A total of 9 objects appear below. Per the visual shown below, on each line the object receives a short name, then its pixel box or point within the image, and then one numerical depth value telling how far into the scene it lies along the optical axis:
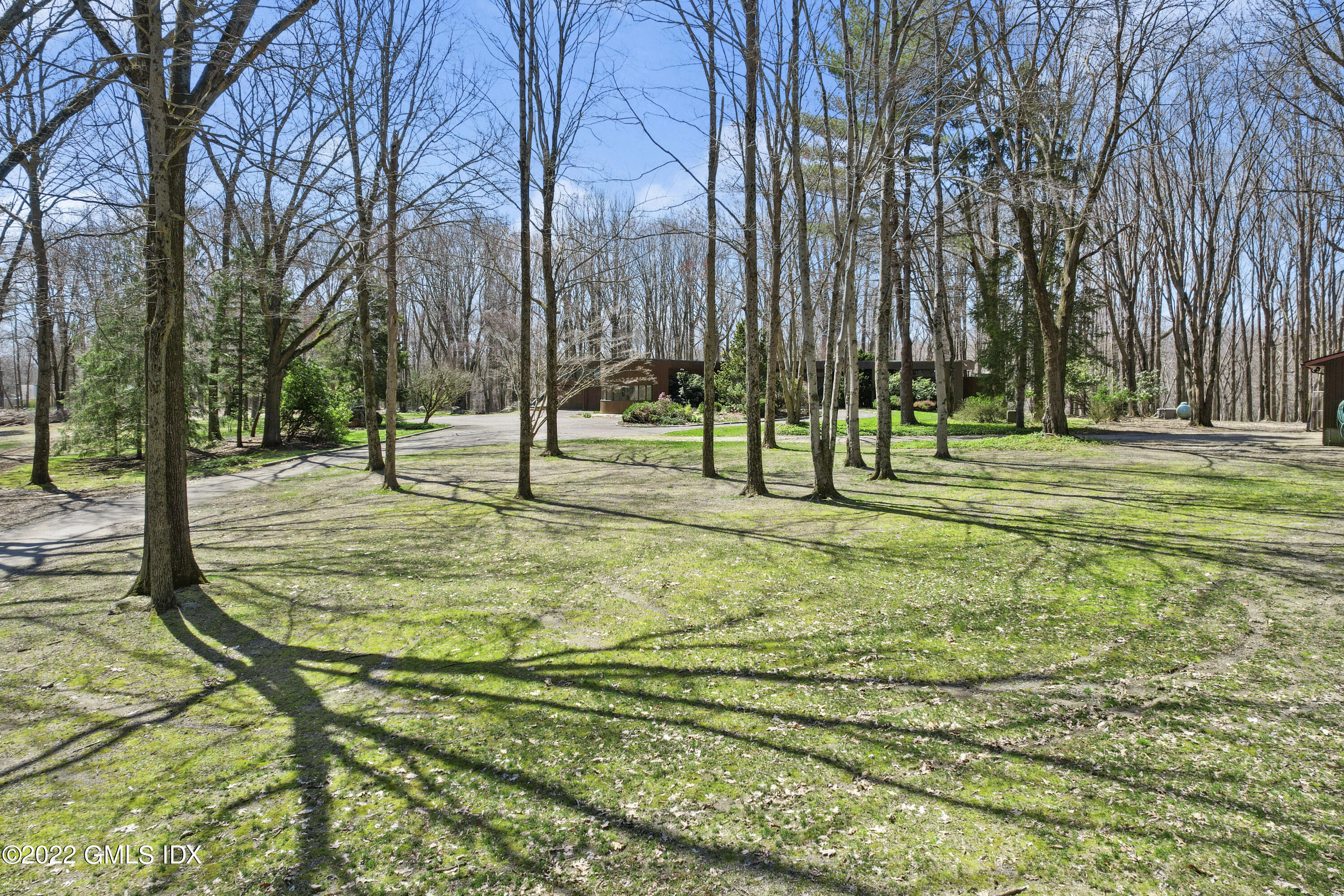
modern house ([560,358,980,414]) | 32.56
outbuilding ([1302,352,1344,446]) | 14.91
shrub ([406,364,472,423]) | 30.91
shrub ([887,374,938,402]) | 32.00
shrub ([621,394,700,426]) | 28.19
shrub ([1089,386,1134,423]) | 23.38
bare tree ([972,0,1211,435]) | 10.86
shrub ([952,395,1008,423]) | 24.67
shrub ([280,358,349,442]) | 20.48
